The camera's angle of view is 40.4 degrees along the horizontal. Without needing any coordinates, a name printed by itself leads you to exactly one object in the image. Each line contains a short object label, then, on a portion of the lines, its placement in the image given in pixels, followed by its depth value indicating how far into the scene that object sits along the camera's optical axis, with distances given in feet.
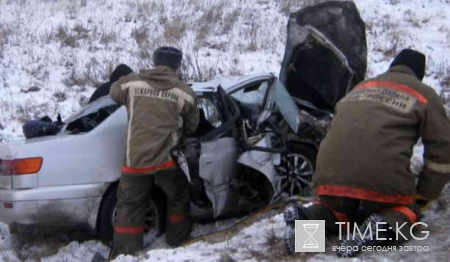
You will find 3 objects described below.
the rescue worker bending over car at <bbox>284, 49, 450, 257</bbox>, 13.15
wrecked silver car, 16.97
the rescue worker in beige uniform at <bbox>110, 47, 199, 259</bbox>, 16.98
